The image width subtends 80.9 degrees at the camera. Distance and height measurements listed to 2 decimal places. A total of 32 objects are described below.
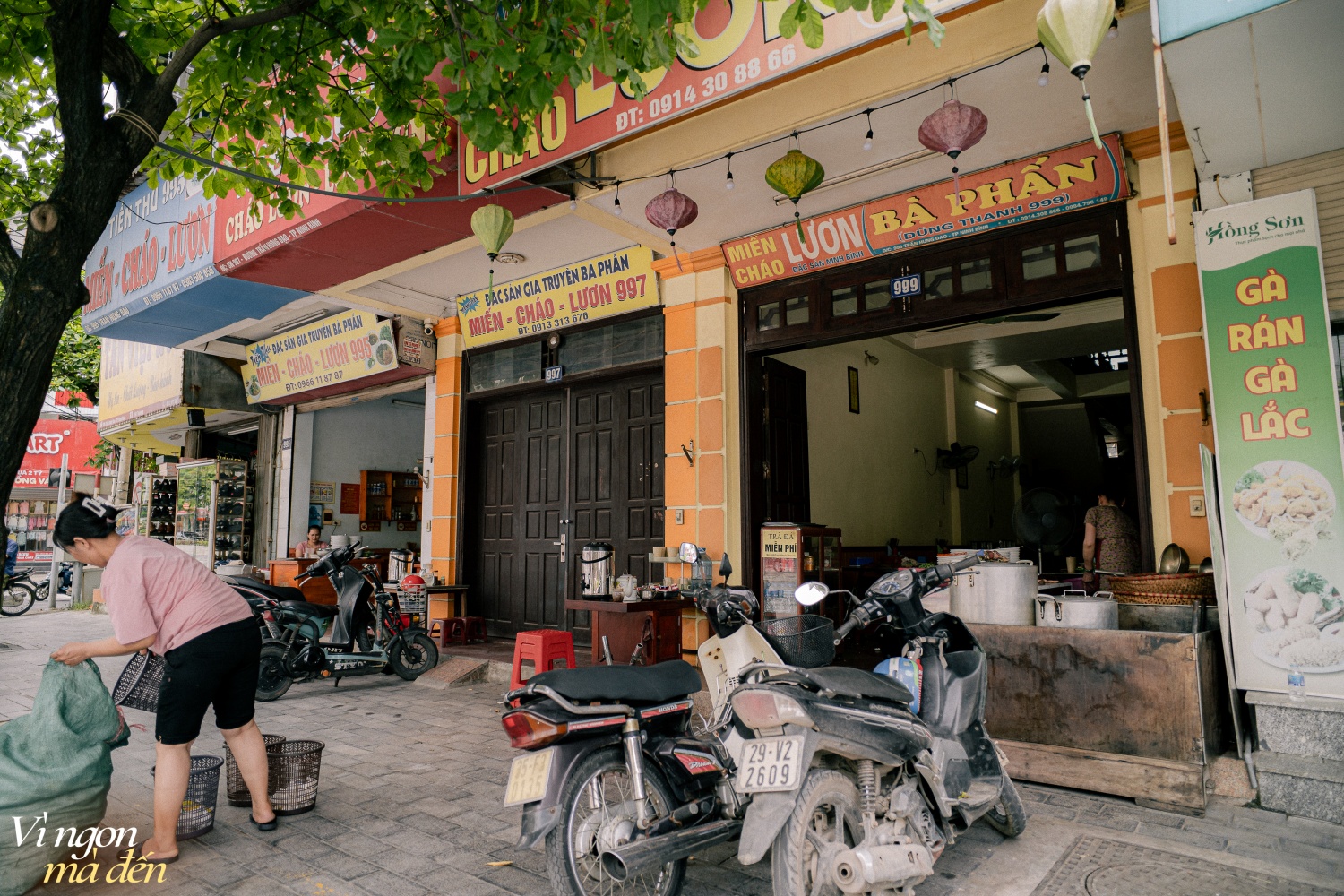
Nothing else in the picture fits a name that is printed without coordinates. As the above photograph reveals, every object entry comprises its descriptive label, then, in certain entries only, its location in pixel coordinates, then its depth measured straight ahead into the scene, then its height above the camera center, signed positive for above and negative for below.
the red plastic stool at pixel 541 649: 5.98 -0.99
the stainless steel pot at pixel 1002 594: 4.44 -0.46
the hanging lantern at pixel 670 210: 5.30 +2.08
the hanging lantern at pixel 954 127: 4.02 +1.98
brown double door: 7.54 +0.29
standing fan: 7.19 -0.06
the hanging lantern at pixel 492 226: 5.15 +1.93
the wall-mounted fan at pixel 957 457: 12.20 +0.89
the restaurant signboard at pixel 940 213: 4.96 +2.11
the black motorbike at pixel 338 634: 6.49 -0.97
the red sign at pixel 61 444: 18.44 +1.97
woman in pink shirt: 3.19 -0.45
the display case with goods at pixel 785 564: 6.34 -0.39
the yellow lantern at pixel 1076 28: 3.07 +1.91
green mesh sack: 2.82 -0.90
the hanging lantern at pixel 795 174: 4.77 +2.07
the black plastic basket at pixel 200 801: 3.43 -1.22
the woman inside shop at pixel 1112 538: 6.46 -0.22
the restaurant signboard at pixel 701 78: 3.98 +2.45
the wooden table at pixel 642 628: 6.04 -0.86
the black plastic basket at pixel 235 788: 3.85 -1.28
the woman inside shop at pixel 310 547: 10.37 -0.30
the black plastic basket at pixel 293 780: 3.70 -1.20
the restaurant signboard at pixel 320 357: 9.17 +2.12
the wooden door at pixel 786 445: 7.17 +0.68
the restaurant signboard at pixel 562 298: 7.26 +2.20
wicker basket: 4.15 -0.41
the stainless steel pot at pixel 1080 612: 4.20 -0.54
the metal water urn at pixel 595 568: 6.52 -0.41
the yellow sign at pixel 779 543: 6.36 -0.22
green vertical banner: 3.67 +0.33
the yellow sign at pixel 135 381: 11.20 +2.23
